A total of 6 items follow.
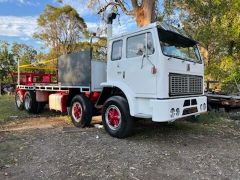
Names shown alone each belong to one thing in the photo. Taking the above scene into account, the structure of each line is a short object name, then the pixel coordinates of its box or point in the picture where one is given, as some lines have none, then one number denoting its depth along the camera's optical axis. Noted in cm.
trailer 706
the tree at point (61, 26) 2331
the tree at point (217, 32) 1003
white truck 376
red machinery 740
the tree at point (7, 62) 1813
